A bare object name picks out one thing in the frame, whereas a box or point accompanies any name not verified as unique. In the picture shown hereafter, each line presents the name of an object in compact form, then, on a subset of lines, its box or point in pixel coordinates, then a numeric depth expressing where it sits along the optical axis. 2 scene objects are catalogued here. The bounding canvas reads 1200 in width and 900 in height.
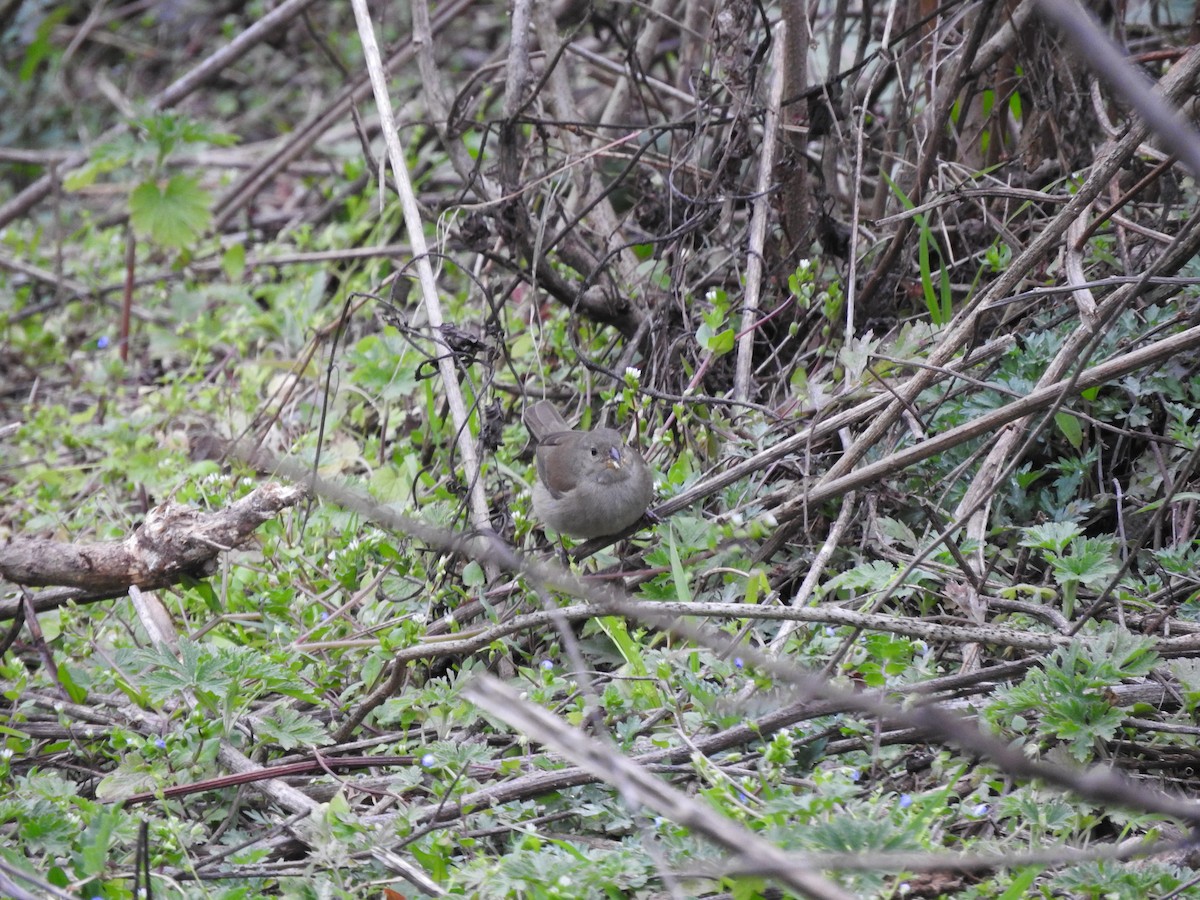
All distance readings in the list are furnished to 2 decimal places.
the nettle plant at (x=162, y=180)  11.65
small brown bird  7.19
